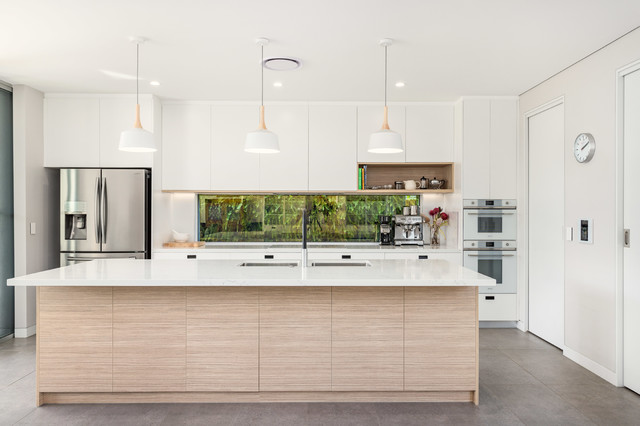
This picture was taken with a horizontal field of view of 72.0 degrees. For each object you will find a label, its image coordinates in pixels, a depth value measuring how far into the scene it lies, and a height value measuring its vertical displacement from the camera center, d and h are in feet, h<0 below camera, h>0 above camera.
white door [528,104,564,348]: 13.47 -0.48
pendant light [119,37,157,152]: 9.71 +1.56
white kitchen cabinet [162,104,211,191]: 16.61 +2.52
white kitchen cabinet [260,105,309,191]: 16.65 +2.15
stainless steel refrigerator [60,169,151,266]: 15.26 -0.22
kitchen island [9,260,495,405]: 9.25 -2.70
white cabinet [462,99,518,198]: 15.76 +2.25
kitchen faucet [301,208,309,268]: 10.29 -0.96
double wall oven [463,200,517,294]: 15.70 -1.05
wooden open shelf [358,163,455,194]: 17.93 +1.58
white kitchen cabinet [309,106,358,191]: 16.69 +2.53
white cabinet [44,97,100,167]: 15.53 +2.79
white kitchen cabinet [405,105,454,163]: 16.69 +2.98
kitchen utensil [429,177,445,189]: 16.98 +1.07
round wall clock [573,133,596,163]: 11.43 +1.69
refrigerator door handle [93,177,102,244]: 15.26 +0.16
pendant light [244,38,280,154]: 9.94 +1.57
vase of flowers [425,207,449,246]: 17.38 -0.49
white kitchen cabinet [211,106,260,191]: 16.62 +2.26
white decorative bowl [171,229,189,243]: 17.03 -1.02
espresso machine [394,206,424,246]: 17.11 -0.72
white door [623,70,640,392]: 9.99 -0.40
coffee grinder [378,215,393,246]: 17.61 -0.81
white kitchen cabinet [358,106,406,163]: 16.63 +3.25
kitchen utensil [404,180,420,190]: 17.10 +1.04
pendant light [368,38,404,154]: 10.03 +1.58
